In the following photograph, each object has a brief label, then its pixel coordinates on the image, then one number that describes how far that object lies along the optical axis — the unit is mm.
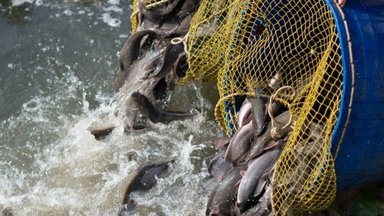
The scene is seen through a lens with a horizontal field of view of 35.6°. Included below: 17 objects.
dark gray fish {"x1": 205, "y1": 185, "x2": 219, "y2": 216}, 3793
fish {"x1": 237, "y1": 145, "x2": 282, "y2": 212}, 3650
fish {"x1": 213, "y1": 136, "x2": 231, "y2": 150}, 4215
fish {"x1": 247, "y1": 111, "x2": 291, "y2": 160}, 3902
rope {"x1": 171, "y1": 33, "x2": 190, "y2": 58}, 4633
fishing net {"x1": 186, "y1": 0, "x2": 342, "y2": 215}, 3473
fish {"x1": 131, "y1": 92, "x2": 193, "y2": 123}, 4496
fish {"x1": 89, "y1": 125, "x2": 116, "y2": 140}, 4691
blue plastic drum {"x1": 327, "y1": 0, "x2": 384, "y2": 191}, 3166
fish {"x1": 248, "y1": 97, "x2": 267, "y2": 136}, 3982
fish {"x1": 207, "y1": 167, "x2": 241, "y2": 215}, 3740
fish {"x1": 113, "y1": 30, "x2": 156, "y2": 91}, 4977
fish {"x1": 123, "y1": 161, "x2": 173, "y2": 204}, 4200
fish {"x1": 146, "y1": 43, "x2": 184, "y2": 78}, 4723
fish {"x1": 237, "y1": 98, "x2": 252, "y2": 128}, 4178
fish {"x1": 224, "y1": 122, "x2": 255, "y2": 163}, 3998
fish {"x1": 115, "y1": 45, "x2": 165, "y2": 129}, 4617
